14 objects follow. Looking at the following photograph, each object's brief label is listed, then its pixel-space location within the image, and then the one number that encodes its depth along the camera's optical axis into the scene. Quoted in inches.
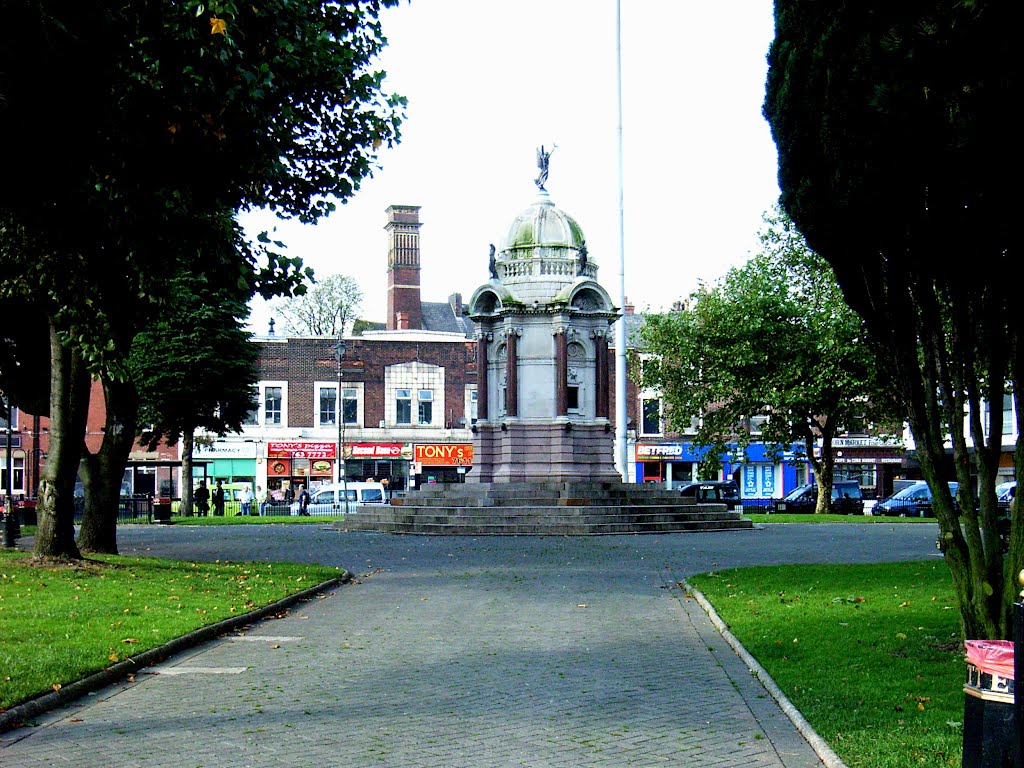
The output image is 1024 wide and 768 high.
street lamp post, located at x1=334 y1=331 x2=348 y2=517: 2437.3
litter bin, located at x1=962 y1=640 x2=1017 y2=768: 219.9
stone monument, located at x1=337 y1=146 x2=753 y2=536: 1380.4
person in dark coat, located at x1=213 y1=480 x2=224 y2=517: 2116.1
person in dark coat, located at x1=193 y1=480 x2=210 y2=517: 2041.1
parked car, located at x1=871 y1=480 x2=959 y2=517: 2113.7
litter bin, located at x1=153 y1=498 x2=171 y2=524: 1722.4
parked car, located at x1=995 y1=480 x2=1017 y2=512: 1731.2
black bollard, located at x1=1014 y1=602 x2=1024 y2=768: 207.9
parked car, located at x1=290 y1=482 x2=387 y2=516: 2043.6
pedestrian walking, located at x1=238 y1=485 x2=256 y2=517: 2074.6
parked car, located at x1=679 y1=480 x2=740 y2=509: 2250.2
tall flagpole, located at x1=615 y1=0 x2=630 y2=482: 1488.7
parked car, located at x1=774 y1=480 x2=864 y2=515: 2252.7
